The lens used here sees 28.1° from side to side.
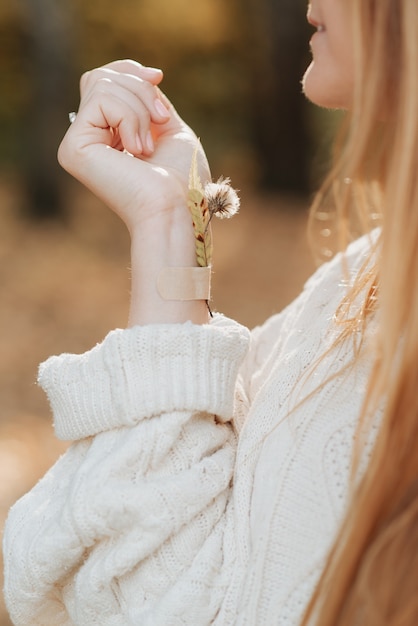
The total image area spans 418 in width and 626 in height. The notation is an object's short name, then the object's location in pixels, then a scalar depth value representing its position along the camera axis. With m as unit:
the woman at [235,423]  1.05
